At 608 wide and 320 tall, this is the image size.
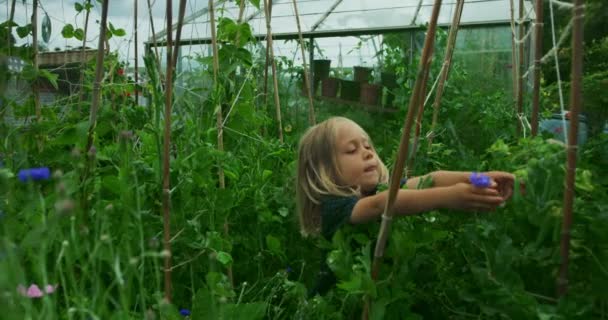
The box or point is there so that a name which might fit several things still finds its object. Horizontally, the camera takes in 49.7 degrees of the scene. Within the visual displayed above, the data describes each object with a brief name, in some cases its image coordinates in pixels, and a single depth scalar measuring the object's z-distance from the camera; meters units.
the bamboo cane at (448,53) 1.81
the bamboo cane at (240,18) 1.98
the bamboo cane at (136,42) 2.17
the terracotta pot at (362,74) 5.29
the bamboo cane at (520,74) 1.80
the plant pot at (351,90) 5.27
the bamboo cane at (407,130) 1.05
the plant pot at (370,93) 5.14
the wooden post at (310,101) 2.77
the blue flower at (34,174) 0.90
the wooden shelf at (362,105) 5.13
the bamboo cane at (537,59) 1.37
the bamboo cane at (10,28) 2.14
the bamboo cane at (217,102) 1.77
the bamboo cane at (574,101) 0.97
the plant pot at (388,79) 5.13
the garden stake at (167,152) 1.24
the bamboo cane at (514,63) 2.29
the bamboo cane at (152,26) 1.82
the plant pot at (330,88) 5.39
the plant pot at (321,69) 5.48
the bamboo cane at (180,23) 1.24
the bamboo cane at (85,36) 2.34
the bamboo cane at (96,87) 1.37
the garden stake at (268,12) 2.29
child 1.47
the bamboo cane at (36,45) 2.17
